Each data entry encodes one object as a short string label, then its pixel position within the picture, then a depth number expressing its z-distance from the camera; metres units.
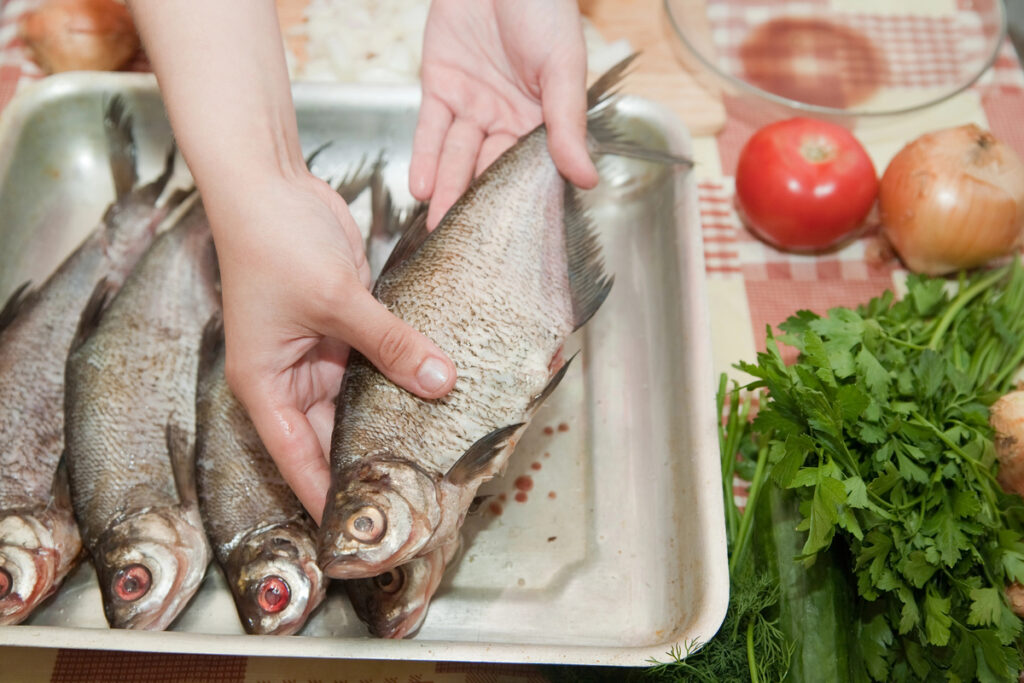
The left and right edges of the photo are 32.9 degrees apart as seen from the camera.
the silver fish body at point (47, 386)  0.90
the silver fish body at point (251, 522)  0.89
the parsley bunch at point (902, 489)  0.88
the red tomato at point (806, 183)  1.02
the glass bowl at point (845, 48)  1.14
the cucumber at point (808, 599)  0.90
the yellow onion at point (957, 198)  1.01
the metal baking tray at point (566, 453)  0.89
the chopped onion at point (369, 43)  1.12
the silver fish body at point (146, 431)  0.90
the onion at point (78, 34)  1.09
